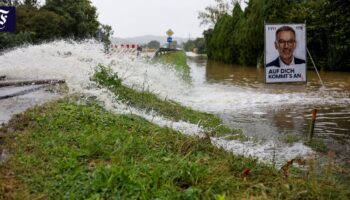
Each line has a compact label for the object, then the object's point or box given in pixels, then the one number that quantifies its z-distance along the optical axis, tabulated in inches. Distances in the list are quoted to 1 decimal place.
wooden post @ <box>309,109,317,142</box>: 303.4
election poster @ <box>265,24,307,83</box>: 402.0
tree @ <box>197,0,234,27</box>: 2723.9
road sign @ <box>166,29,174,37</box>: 1733.5
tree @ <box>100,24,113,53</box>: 2420.8
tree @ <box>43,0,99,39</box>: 1712.6
